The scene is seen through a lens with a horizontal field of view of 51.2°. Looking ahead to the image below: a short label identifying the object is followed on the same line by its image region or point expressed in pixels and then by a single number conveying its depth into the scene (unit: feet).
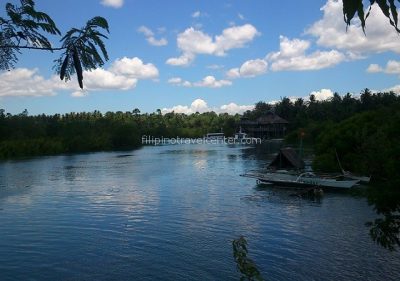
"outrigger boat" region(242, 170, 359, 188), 100.74
